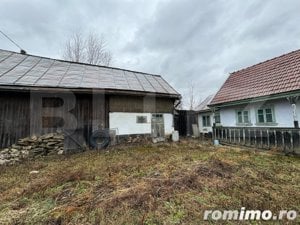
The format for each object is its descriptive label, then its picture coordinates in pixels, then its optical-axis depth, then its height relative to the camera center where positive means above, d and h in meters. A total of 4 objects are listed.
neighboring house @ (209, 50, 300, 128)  7.81 +1.26
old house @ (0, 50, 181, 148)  7.66 +1.34
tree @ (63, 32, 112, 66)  20.58 +9.07
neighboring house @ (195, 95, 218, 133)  15.45 +0.35
